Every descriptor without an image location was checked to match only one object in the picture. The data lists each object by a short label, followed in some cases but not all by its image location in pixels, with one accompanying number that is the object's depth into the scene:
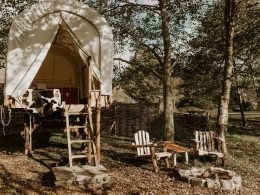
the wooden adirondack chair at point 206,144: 11.96
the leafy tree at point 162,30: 15.98
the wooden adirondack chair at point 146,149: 11.00
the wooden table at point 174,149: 11.66
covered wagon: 11.05
